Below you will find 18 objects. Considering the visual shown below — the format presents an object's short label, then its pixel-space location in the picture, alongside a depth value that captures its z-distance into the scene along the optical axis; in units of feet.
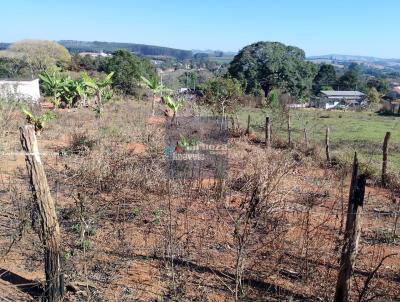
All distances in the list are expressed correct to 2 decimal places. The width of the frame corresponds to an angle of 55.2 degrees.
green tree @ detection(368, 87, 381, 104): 118.77
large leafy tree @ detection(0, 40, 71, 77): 107.04
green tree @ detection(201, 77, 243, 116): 44.21
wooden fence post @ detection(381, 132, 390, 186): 24.86
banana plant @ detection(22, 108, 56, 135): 36.08
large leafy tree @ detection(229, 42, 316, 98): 104.12
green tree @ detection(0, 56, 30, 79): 102.01
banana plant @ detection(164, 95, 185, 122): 39.75
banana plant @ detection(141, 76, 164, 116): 41.96
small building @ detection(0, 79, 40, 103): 54.79
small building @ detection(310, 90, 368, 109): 115.22
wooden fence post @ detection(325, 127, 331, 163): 29.96
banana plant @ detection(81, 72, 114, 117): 42.57
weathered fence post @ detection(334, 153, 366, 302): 9.52
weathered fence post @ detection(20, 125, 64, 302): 9.66
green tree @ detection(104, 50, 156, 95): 77.56
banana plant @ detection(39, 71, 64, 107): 50.78
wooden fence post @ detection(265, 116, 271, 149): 34.01
